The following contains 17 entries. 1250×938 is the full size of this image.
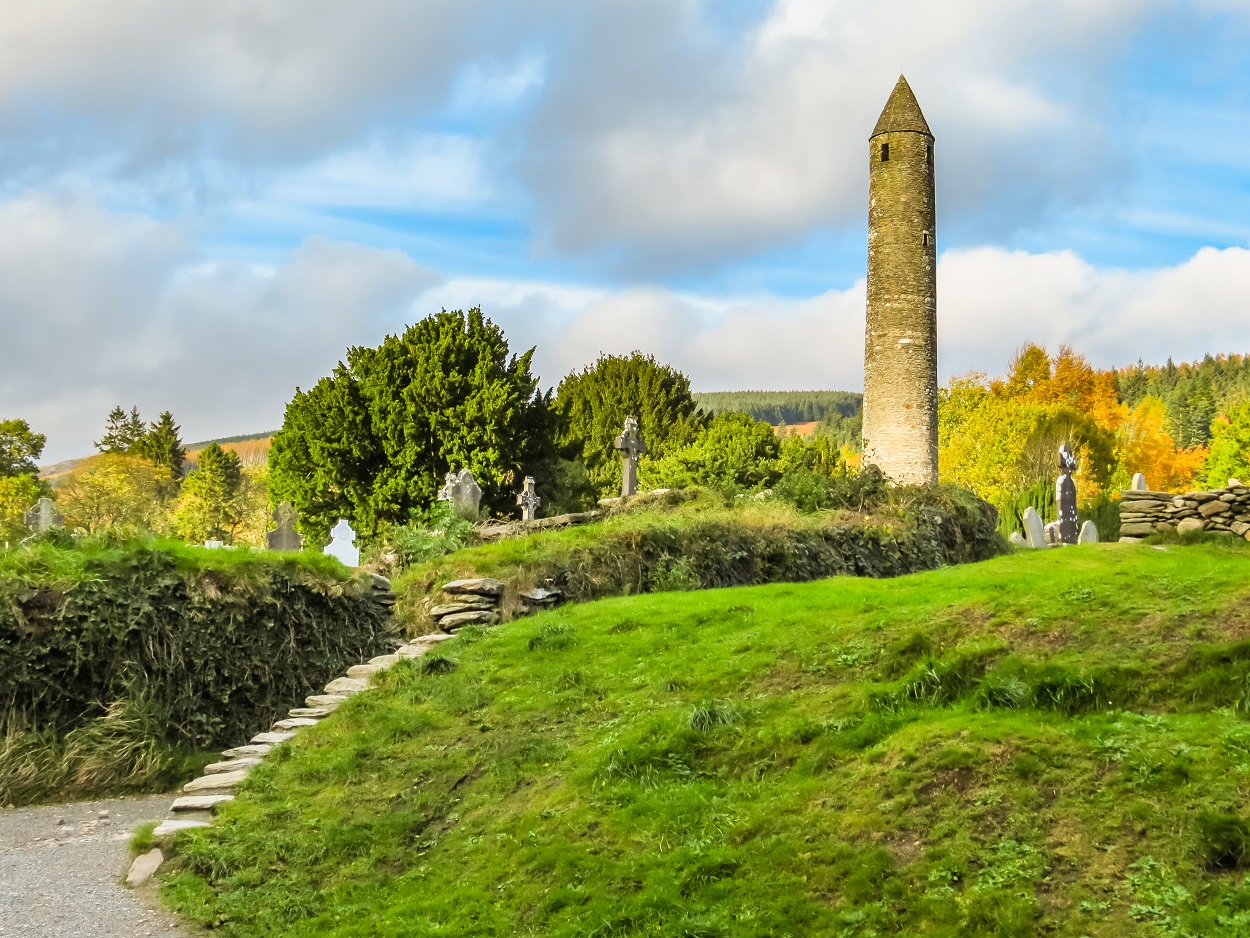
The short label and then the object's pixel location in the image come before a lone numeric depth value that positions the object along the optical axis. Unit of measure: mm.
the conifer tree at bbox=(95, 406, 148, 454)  62281
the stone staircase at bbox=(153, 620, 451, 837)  7578
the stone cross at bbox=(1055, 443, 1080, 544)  23859
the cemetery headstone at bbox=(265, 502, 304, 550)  17781
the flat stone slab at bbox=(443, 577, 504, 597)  12414
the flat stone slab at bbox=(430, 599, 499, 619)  12297
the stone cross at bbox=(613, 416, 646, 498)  22766
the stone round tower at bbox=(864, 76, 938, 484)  33062
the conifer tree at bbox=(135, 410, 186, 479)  61938
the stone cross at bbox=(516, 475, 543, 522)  22969
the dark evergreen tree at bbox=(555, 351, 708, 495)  45750
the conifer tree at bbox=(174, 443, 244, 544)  49094
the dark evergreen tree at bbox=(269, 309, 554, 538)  29500
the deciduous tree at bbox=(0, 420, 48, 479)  54250
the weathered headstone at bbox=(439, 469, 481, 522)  19094
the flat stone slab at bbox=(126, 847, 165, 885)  6734
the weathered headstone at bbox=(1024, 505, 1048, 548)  25844
